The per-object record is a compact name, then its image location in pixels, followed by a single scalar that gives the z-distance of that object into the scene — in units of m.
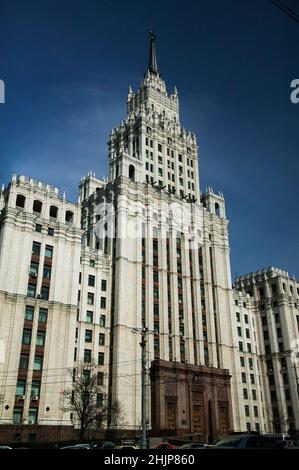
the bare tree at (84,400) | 56.53
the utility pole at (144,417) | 33.42
